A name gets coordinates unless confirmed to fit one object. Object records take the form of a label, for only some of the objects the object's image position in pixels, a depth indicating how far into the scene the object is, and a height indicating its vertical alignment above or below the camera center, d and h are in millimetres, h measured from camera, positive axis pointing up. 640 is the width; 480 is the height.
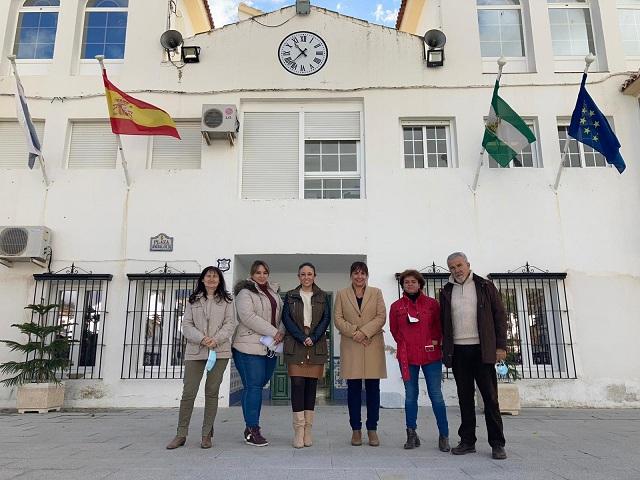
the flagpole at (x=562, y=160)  7785 +2903
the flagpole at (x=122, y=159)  8141 +3019
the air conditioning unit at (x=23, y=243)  8180 +1580
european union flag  7660 +3126
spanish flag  8078 +3595
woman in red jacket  4734 -74
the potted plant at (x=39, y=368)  7531 -389
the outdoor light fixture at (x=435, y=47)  9164 +5210
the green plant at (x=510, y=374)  7473 -515
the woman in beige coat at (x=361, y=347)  4836 -70
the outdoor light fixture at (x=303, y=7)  9516 +6152
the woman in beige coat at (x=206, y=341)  4848 -1
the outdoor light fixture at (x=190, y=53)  9266 +5177
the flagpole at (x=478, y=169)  7934 +2804
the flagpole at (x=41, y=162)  8133 +3030
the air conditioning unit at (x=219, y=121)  8625 +3687
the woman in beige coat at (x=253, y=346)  4887 -52
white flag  8062 +3464
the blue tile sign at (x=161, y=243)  8570 +1635
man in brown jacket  4449 -21
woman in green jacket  4785 -74
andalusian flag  7865 +3177
